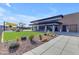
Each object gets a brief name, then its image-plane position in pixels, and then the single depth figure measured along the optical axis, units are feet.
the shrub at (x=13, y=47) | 7.39
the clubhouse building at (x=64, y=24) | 22.16
